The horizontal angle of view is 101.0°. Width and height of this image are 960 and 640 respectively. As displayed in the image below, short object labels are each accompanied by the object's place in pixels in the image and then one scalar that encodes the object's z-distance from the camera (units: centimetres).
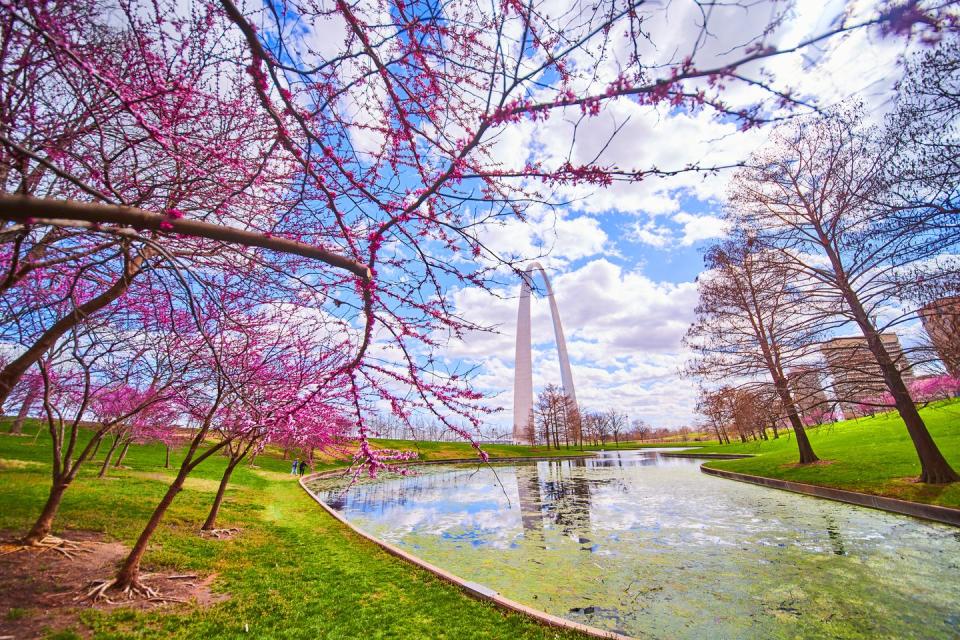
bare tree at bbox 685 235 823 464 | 1213
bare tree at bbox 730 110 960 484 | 719
